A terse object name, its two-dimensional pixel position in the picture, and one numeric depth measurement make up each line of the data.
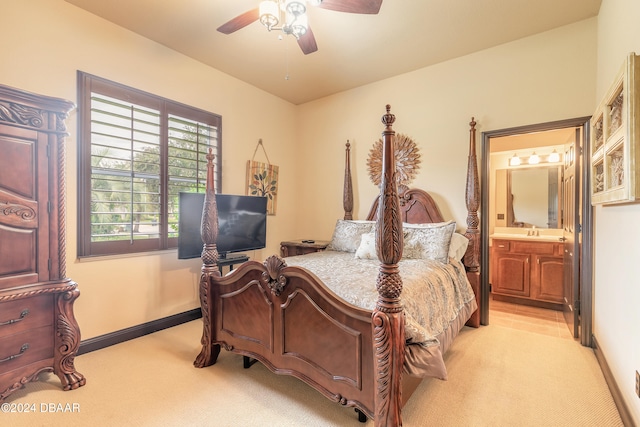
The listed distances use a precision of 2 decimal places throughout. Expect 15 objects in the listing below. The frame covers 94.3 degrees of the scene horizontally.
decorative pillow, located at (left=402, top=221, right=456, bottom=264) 2.86
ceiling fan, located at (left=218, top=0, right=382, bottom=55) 1.84
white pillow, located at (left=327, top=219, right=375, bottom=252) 3.47
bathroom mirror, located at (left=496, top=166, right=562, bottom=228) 4.24
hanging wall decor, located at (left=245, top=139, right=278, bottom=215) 4.00
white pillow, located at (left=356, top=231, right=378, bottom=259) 2.96
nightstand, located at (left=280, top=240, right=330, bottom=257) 3.84
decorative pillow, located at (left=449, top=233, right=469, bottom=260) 3.00
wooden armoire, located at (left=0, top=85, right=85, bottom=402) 1.88
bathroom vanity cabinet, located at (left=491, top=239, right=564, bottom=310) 3.77
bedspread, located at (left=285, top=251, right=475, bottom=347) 1.70
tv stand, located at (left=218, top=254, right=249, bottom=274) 3.24
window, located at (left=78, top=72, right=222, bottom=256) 2.61
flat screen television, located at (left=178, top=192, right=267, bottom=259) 2.99
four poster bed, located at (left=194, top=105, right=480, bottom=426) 1.46
